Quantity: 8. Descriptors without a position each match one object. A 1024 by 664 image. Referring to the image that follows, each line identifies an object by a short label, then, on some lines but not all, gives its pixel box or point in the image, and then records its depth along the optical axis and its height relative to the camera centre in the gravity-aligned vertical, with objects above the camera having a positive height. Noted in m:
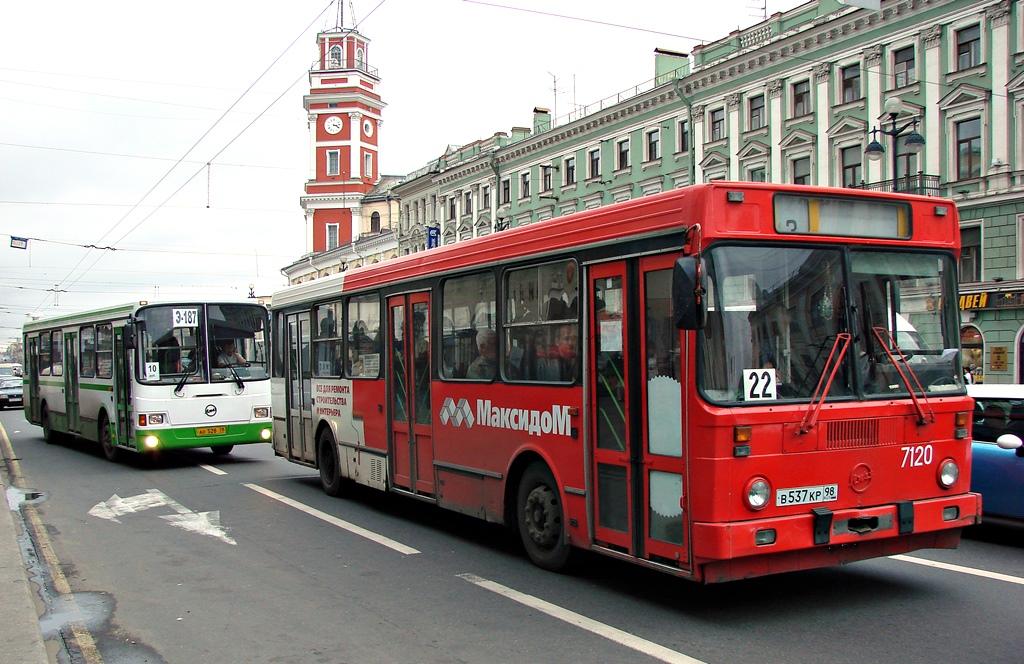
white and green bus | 16.67 -0.87
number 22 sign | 6.26 -0.46
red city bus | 6.25 -0.49
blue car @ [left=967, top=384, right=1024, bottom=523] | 8.66 -1.33
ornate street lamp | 19.47 +3.61
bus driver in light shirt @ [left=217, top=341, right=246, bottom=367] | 17.17 -0.54
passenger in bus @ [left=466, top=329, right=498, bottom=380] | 8.90 -0.36
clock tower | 91.38 +17.71
